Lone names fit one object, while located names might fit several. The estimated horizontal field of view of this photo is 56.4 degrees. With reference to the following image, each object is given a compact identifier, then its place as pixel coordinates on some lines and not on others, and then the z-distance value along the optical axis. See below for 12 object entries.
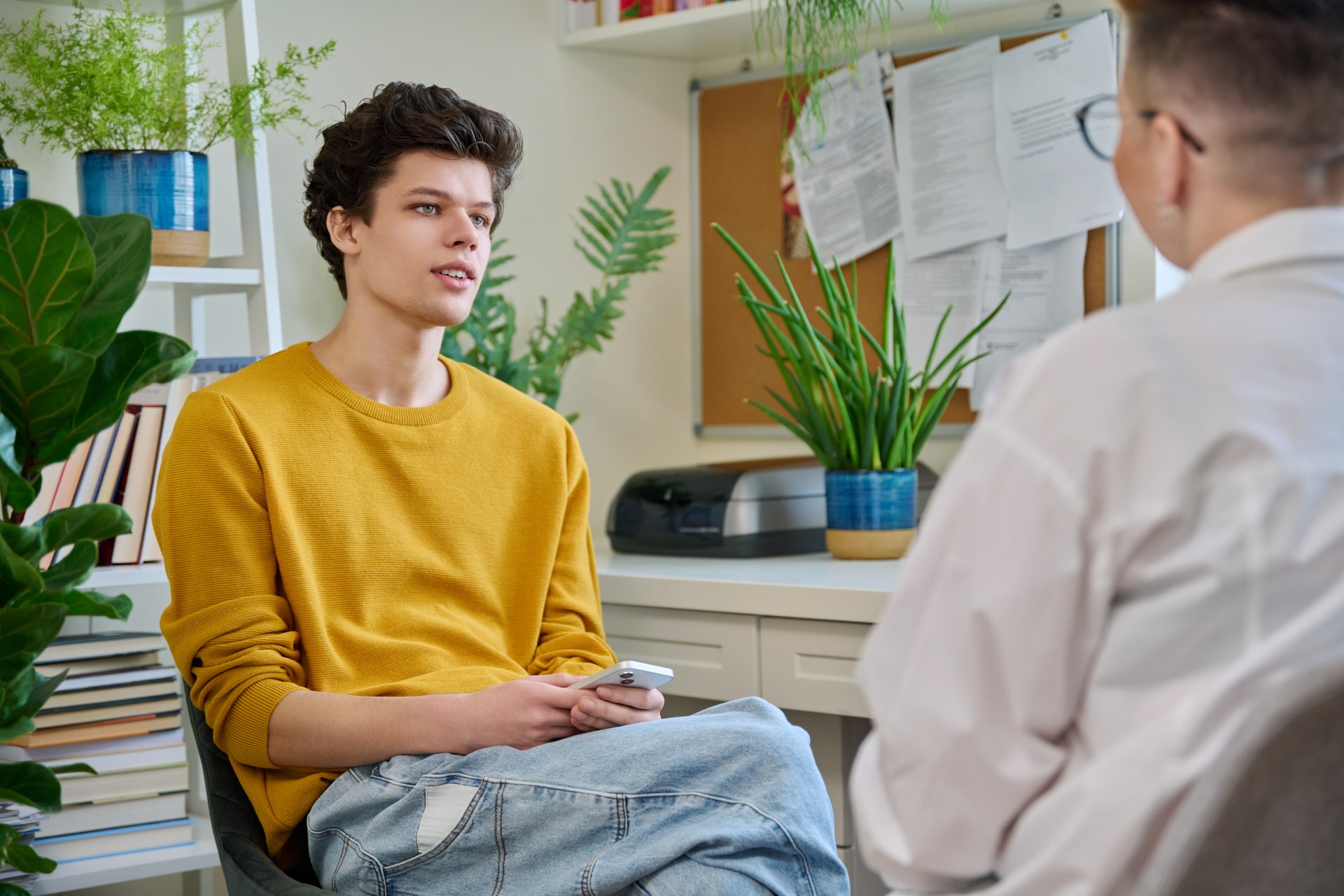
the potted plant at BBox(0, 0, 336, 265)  1.57
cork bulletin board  2.39
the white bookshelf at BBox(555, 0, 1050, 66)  2.11
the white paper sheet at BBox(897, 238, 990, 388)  2.15
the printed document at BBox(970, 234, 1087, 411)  2.07
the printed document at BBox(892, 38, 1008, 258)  2.12
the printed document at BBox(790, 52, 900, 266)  2.24
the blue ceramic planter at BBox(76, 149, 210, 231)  1.57
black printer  1.91
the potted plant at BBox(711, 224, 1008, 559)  1.82
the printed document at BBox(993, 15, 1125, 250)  2.01
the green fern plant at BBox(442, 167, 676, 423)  2.11
